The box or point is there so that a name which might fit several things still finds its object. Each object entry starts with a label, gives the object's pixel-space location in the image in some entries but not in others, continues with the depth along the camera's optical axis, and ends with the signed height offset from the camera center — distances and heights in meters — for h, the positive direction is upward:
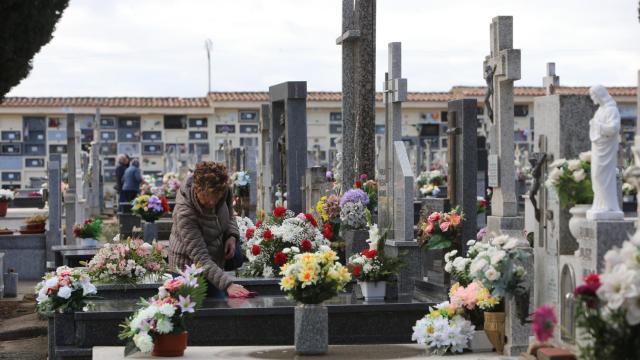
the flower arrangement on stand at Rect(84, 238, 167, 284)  12.18 -0.68
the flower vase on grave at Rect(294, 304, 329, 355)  8.74 -0.93
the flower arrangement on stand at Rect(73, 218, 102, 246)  17.52 -0.53
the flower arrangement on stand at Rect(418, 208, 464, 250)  11.80 -0.35
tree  24.09 +3.00
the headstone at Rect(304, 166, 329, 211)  16.02 +0.09
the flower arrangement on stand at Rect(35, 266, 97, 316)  10.04 -0.77
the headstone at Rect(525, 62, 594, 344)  7.71 -0.08
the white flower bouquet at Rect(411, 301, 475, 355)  8.62 -0.93
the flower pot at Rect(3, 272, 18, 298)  16.33 -1.14
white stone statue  7.13 +0.19
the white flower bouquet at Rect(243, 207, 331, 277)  12.97 -0.50
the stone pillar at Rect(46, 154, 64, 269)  18.20 -0.20
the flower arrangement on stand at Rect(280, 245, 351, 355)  8.63 -0.65
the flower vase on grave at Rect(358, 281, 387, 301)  10.72 -0.80
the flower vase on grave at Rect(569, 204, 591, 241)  7.32 -0.14
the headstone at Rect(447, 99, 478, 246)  12.19 +0.33
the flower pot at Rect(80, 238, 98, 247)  17.47 -0.66
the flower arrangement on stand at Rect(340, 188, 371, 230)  13.48 -0.21
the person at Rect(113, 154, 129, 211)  30.86 +0.59
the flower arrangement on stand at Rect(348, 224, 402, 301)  10.59 -0.62
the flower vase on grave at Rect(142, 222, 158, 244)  21.00 -0.62
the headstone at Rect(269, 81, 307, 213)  16.55 +0.73
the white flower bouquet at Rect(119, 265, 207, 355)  8.45 -0.81
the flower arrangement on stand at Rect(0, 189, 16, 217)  25.55 -0.14
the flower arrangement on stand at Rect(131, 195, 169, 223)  21.09 -0.25
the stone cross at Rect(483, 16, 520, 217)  11.27 +0.70
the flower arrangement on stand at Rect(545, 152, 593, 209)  7.54 +0.06
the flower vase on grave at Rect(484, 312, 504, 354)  8.73 -0.90
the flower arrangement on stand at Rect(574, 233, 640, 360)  6.05 -0.54
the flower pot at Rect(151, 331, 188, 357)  8.52 -1.00
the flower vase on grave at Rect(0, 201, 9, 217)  25.58 -0.30
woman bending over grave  9.52 -0.25
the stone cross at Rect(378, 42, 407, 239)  12.42 +0.66
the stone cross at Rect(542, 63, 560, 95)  24.72 +2.16
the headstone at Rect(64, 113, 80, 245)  19.12 +0.08
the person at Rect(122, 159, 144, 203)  28.36 +0.21
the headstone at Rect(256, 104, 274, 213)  19.42 +0.40
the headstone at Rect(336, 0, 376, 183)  15.84 +1.31
